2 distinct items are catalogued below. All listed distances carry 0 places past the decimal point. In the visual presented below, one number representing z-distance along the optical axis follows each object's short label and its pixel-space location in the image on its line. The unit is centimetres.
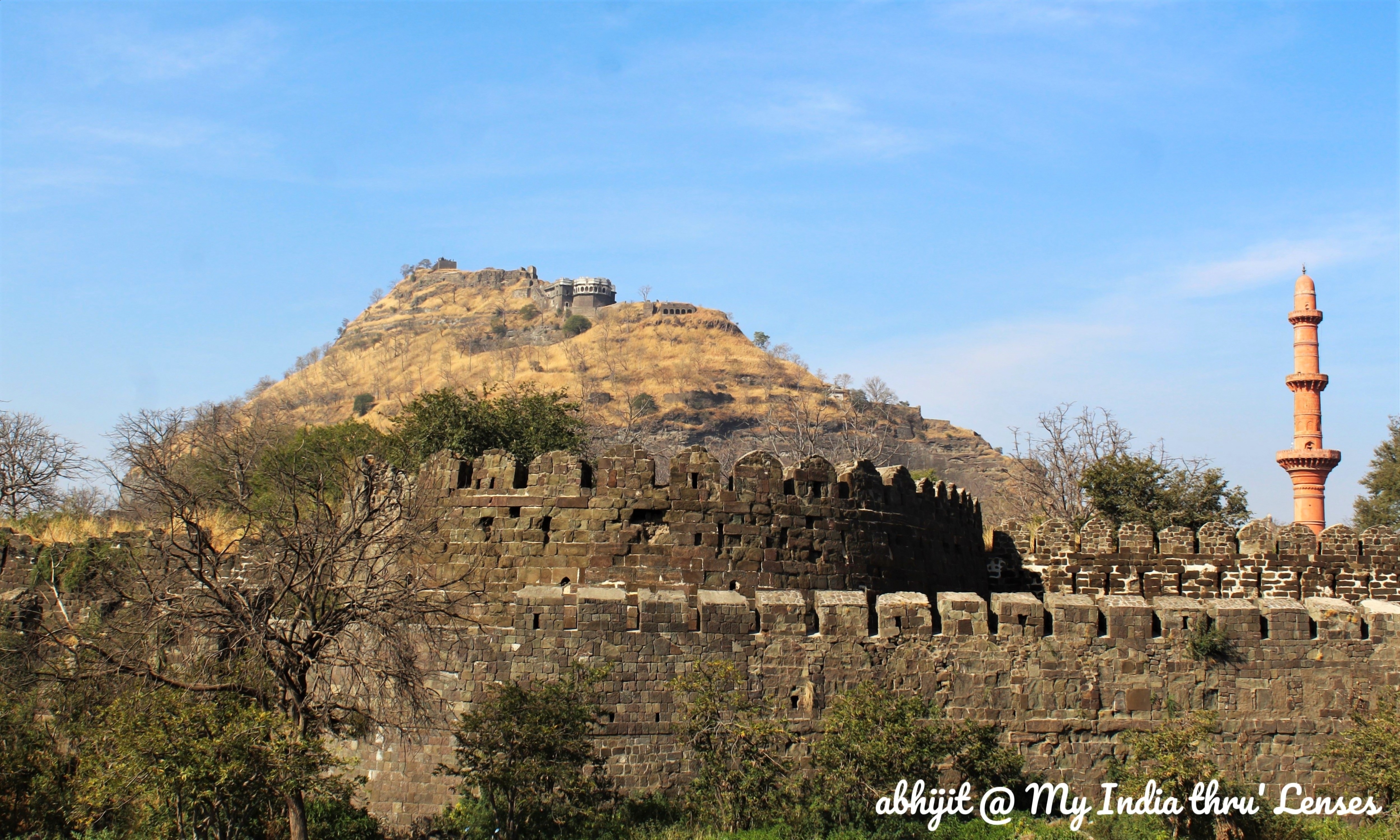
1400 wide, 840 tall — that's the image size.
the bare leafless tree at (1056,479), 3494
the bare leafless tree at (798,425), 5650
